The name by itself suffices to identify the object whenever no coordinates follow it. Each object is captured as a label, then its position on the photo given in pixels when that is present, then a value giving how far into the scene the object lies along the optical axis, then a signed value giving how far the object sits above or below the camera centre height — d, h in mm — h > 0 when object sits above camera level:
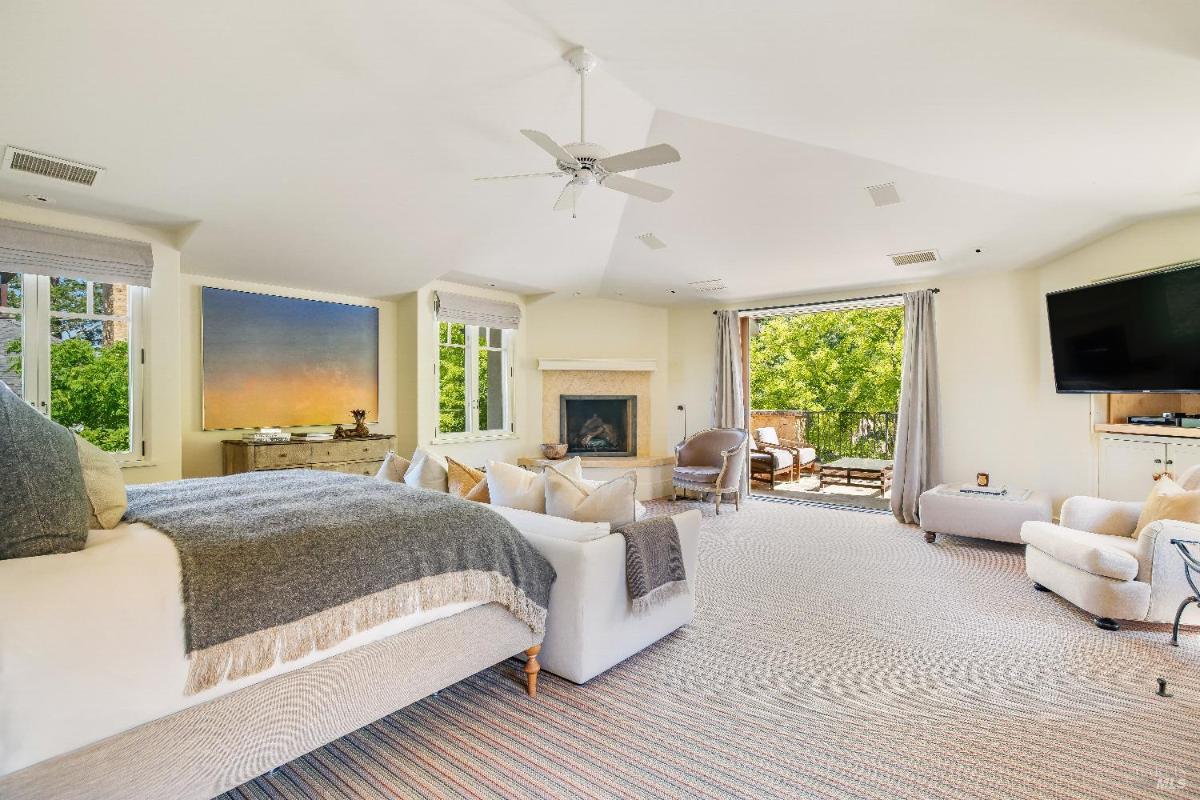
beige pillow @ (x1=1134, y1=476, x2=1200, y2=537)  3193 -554
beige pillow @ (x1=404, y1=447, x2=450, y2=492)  3404 -344
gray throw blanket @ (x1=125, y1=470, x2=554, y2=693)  1642 -476
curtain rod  6466 +1227
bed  1328 -708
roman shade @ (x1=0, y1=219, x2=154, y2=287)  3828 +1116
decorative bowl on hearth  7188 -458
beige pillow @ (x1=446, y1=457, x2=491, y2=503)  3246 -381
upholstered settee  2486 -806
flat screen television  4152 +534
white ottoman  4707 -862
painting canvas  5113 +524
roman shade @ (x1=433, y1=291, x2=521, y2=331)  6383 +1162
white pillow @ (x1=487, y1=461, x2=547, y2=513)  3076 -387
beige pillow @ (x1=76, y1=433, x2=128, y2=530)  1867 -215
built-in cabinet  4352 -439
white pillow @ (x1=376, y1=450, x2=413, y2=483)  3695 -333
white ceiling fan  2928 +1311
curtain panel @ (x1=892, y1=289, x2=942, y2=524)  5973 -91
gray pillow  1526 -186
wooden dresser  4840 -334
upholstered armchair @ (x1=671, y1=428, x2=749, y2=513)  6463 -611
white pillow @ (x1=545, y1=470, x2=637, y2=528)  2844 -424
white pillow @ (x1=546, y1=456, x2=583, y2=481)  3090 -291
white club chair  3037 -887
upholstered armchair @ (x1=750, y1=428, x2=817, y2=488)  7895 -656
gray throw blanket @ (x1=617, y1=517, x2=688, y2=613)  2656 -701
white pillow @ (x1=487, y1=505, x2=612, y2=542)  2631 -522
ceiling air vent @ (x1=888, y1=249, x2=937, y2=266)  5332 +1369
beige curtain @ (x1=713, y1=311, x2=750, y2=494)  7391 +420
